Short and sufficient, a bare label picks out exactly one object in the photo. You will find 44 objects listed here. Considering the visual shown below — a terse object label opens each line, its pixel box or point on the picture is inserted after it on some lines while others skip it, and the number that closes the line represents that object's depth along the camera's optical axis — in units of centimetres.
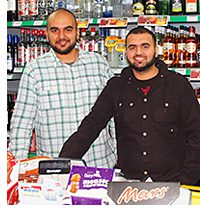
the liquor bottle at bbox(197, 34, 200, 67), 355
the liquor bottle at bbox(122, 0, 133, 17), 378
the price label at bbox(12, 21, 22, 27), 389
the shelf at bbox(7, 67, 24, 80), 392
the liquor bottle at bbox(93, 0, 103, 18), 389
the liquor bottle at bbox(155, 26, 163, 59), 355
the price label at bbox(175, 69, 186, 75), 342
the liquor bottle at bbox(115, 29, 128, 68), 366
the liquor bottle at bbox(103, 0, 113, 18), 375
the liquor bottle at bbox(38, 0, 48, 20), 409
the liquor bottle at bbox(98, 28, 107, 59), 387
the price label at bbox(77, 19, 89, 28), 358
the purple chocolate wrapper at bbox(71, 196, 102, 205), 106
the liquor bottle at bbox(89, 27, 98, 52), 389
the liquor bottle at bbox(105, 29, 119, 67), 369
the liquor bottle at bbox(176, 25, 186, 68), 354
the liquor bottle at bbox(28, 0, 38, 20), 407
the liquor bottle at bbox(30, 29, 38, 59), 405
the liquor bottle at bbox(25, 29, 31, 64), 407
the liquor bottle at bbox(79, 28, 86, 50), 383
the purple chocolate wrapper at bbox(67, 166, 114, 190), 112
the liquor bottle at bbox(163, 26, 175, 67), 357
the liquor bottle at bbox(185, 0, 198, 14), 355
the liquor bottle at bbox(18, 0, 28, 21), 410
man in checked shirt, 257
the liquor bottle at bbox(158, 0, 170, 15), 375
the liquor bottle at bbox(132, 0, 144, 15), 365
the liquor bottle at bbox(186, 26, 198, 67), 352
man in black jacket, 229
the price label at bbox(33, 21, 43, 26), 376
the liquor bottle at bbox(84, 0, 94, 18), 395
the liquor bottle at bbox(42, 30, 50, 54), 409
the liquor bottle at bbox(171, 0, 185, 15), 360
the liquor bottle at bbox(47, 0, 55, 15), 404
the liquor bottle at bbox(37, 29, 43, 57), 407
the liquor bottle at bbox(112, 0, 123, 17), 382
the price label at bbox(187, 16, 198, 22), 332
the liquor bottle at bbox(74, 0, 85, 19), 391
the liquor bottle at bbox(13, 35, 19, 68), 411
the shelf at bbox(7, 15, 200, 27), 334
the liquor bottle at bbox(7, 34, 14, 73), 406
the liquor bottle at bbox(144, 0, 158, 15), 365
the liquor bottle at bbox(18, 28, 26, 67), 407
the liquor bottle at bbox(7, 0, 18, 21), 413
